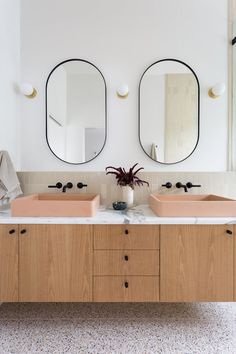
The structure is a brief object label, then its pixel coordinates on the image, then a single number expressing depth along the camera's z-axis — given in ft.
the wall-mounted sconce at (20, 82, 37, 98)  5.74
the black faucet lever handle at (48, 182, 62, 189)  5.85
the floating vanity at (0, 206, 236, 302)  4.23
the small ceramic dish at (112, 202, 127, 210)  5.21
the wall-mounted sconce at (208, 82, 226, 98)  5.72
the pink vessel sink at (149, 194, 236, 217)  4.39
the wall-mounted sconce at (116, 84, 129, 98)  5.69
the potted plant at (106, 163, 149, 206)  5.52
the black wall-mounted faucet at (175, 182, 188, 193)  5.78
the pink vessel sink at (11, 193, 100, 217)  4.41
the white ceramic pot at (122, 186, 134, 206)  5.55
